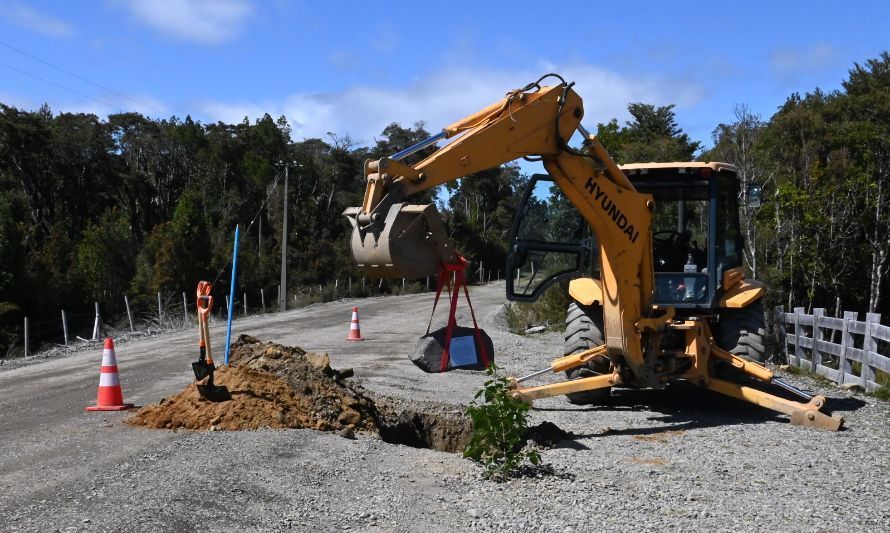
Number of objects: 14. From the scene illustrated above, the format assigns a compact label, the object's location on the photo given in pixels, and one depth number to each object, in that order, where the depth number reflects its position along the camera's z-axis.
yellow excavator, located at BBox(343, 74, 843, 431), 7.84
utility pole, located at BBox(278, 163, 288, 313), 35.89
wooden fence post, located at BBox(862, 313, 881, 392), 12.34
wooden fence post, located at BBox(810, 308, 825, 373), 14.41
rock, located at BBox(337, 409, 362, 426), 8.61
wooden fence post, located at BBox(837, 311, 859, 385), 13.03
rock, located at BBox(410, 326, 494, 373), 8.86
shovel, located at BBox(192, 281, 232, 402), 8.55
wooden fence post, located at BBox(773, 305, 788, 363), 15.98
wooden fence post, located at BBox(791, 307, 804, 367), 15.13
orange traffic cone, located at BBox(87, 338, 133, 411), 9.54
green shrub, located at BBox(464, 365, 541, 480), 6.97
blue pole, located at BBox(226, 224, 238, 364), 9.85
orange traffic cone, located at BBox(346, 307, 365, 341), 19.31
